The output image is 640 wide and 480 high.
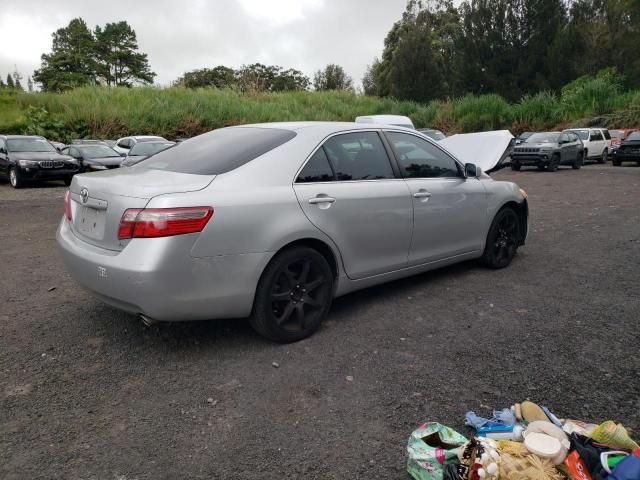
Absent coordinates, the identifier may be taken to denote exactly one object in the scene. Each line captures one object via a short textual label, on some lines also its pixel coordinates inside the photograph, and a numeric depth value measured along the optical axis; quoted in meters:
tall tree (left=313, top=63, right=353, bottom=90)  70.81
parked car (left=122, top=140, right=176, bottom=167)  16.06
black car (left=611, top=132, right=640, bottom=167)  21.12
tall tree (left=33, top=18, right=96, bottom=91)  65.00
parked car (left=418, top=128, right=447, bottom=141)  21.09
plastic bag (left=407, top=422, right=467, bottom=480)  2.27
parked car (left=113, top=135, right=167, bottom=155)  19.67
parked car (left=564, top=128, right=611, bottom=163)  23.20
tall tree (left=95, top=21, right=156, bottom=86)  67.88
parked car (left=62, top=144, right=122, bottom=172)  16.48
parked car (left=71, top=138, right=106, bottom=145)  18.58
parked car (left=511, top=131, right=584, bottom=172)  19.84
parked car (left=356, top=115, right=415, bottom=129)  14.02
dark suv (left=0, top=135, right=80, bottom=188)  14.79
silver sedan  3.23
